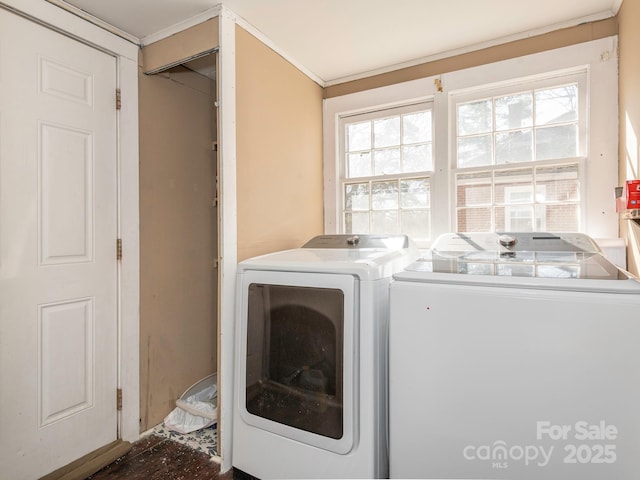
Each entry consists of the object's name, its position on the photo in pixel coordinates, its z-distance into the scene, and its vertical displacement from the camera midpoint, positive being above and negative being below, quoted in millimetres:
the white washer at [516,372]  965 -413
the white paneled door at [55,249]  1562 -36
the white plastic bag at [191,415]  2100 -1114
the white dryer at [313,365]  1380 -550
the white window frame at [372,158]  2477 +704
